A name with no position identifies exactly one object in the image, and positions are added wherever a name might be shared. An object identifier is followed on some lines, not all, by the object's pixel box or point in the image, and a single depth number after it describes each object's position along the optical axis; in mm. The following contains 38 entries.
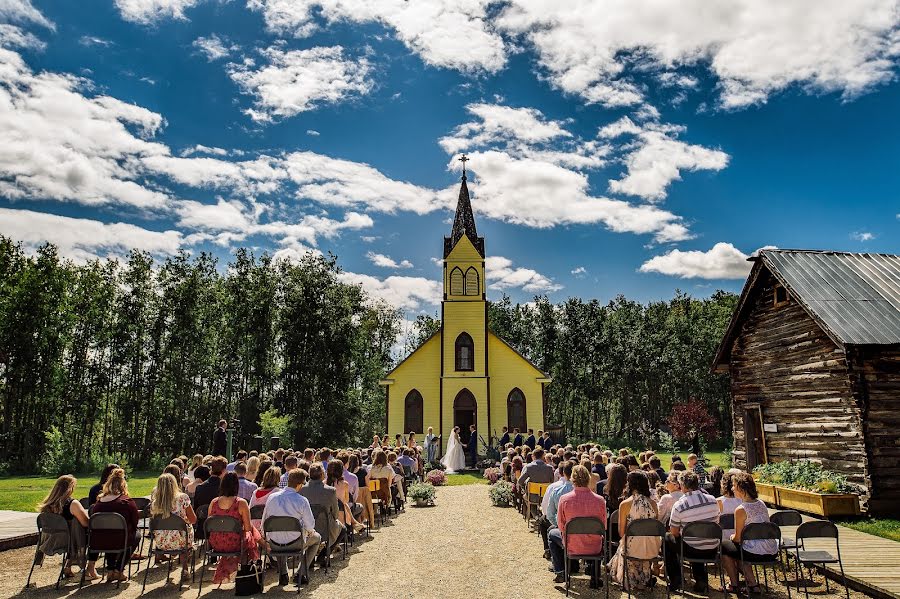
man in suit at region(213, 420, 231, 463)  18089
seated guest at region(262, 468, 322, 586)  7562
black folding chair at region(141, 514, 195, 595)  7645
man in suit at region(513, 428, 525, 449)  21906
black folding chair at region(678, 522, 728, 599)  6922
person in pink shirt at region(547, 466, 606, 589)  7355
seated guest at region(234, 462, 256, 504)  9148
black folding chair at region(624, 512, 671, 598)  6863
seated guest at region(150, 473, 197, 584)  7766
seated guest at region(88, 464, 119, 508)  8530
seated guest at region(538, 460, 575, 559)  8703
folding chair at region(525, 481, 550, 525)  11547
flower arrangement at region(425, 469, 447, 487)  19297
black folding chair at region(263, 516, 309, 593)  7340
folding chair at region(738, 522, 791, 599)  6766
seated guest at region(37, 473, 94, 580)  7656
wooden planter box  11391
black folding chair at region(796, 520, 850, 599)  6802
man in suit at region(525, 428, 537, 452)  20156
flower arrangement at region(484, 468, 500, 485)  18391
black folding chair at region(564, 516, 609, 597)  7184
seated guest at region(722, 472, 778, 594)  6953
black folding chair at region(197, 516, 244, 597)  7176
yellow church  29438
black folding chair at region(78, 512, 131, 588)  7527
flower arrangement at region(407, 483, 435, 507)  15016
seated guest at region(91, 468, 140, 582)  7602
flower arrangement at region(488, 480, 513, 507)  14547
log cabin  12023
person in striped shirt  7113
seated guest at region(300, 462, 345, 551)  8742
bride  23938
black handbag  7344
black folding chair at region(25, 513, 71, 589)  7433
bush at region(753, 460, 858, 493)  11867
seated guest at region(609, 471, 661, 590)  7070
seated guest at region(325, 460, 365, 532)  9492
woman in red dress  7367
